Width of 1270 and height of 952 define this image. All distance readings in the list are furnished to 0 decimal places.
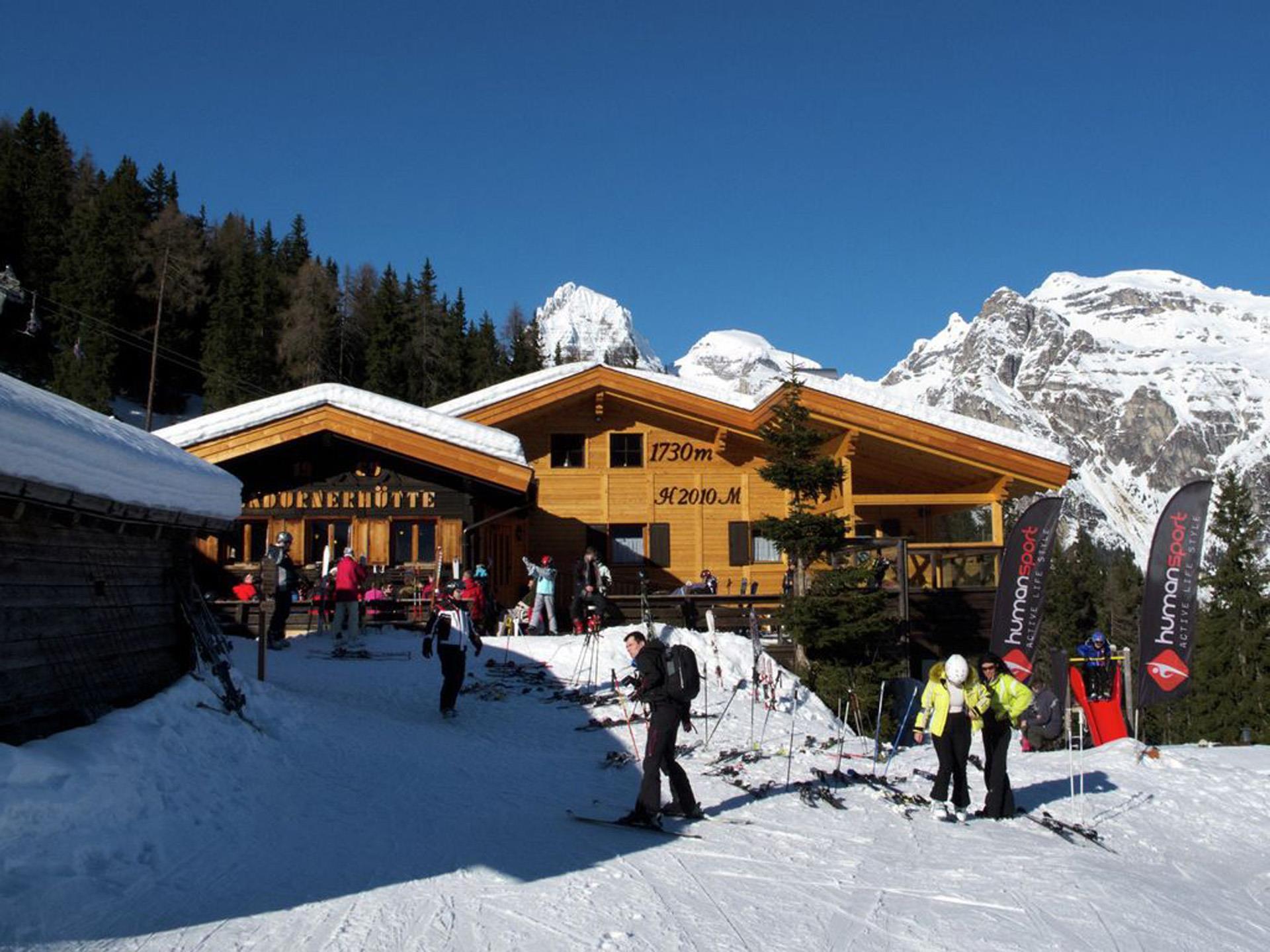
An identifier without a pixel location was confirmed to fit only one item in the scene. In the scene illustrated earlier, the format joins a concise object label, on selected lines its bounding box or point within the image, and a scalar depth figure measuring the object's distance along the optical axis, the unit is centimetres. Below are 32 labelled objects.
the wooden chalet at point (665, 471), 2300
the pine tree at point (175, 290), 5606
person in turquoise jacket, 1812
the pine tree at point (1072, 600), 6100
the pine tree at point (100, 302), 4644
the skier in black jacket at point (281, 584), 1548
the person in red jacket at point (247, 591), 1669
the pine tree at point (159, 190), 7444
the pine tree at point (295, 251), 7531
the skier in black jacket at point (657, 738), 766
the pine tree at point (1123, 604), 6556
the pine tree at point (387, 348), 6156
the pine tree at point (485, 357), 6406
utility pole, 3922
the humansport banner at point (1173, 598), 1393
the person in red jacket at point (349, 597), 1573
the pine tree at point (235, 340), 5162
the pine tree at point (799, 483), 1672
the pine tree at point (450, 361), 6306
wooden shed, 700
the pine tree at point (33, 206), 5472
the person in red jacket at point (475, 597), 1620
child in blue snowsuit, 1445
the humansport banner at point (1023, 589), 1591
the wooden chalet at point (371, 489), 1902
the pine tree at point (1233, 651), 4128
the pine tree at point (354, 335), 6469
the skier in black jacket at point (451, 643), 1183
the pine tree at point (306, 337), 5553
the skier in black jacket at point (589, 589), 1823
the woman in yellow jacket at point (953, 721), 879
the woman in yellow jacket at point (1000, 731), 888
